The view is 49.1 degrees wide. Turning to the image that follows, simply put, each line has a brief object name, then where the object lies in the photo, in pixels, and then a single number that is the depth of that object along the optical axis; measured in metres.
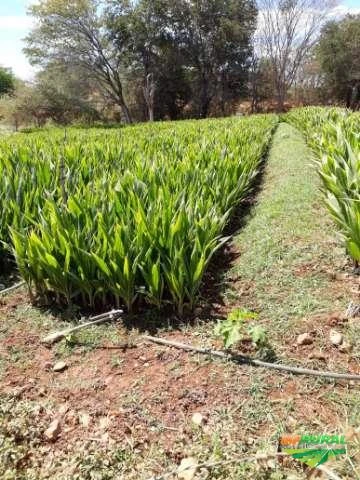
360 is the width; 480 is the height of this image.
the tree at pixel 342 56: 26.99
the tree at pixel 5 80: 50.58
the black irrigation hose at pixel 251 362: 1.67
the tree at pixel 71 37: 23.25
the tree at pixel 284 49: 32.59
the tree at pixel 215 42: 28.89
